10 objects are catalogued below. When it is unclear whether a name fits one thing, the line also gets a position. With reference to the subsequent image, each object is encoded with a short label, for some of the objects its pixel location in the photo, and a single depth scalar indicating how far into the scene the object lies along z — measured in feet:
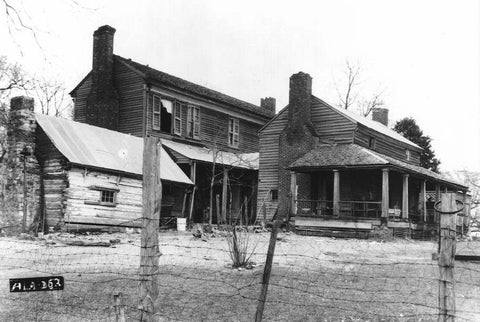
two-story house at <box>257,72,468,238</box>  85.51
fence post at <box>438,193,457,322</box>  14.98
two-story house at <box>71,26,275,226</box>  104.78
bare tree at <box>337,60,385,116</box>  197.16
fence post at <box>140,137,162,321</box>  16.22
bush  39.04
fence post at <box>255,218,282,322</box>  16.43
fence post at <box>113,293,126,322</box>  16.66
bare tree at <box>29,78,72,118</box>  174.91
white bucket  88.02
